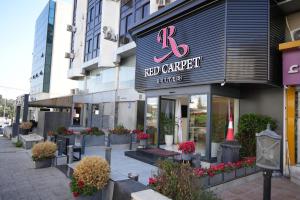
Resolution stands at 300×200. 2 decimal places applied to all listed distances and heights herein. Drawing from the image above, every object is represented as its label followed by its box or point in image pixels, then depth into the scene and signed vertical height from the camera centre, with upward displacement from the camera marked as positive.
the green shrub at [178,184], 4.55 -1.39
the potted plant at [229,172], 6.98 -1.60
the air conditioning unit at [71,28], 31.38 +11.49
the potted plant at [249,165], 7.81 -1.55
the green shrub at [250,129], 9.09 -0.34
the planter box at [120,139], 13.67 -1.42
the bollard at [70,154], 9.02 -1.61
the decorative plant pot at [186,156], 8.09 -1.34
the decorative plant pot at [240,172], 7.39 -1.68
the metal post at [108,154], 7.64 -1.30
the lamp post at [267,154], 4.16 -0.62
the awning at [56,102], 23.87 +1.15
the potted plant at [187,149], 8.09 -1.10
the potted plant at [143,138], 11.72 -1.11
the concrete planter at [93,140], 13.24 -1.50
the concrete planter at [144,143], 11.76 -1.36
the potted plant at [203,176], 6.18 -1.56
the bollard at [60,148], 10.30 -1.56
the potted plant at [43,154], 9.49 -1.71
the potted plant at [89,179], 5.72 -1.63
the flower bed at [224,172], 6.37 -1.58
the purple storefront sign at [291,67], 8.34 +2.02
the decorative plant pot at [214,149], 9.95 -1.30
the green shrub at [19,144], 15.88 -2.24
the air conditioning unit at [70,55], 30.73 +7.71
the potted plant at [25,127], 17.67 -1.17
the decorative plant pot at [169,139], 12.57 -1.20
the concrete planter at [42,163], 9.55 -2.10
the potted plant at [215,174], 6.50 -1.59
